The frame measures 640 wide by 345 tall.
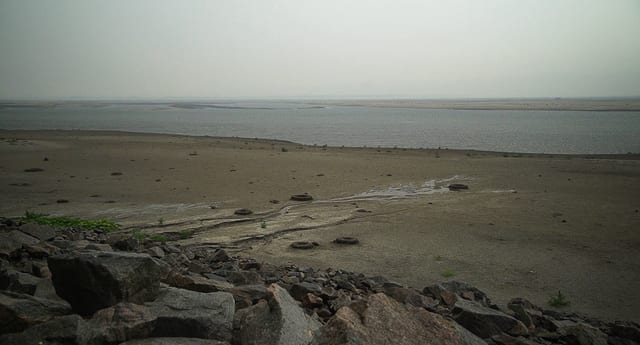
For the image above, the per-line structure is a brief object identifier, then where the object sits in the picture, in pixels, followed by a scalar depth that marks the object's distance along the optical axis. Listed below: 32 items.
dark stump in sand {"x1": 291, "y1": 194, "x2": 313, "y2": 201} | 15.55
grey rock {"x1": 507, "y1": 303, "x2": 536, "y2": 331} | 5.37
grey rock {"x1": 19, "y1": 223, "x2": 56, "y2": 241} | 7.96
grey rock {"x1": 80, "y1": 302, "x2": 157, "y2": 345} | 3.61
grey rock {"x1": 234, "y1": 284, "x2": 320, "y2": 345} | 3.80
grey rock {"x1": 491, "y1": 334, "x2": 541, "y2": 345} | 4.60
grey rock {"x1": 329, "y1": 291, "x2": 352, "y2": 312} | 5.20
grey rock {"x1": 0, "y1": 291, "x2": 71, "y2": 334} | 3.78
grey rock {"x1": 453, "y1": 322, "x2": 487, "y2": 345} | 4.18
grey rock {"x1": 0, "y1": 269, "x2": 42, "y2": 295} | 4.58
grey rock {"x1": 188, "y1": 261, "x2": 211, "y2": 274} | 6.77
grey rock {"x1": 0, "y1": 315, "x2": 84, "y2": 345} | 3.53
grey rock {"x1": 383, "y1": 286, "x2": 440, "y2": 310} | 5.63
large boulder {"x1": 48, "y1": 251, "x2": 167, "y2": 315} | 4.25
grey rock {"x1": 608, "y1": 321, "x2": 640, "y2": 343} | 5.37
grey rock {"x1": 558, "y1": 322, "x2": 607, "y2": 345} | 4.95
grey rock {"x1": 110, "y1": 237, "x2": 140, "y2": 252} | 7.61
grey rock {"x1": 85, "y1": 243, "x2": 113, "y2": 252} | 6.78
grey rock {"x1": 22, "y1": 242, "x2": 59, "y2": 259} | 6.39
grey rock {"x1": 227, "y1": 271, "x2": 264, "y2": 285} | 6.05
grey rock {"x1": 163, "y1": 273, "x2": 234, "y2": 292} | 5.17
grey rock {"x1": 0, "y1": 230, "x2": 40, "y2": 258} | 6.36
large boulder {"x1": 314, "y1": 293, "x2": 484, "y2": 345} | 3.55
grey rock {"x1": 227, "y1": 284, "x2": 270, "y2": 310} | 4.93
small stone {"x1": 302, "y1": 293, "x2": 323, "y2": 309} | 5.20
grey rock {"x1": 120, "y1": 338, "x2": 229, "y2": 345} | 3.65
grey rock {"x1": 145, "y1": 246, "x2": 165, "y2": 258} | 7.33
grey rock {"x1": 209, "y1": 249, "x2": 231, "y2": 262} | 8.03
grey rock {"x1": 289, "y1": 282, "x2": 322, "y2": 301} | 5.38
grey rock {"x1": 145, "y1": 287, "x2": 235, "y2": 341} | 3.96
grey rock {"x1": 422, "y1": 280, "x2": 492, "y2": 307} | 6.08
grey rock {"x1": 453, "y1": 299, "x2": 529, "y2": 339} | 4.93
